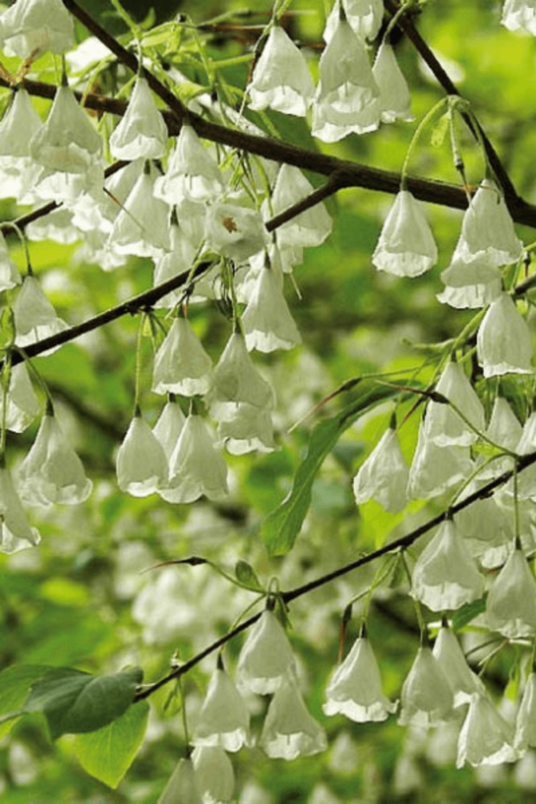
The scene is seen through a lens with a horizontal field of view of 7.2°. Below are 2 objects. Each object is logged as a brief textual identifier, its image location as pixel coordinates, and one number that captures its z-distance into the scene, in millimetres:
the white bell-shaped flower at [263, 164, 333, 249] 1026
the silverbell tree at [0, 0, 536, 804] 984
